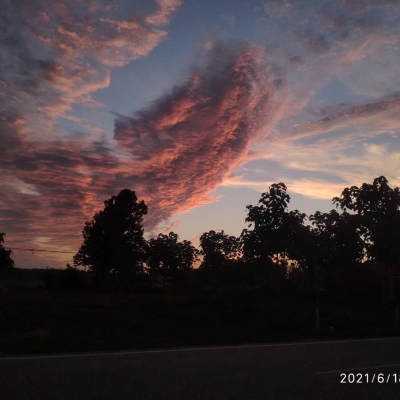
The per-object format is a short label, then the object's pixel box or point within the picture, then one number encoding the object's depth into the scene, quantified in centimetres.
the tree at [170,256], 5603
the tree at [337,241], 3156
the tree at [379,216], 2998
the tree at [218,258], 4794
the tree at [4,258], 4638
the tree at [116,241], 5619
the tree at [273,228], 3112
